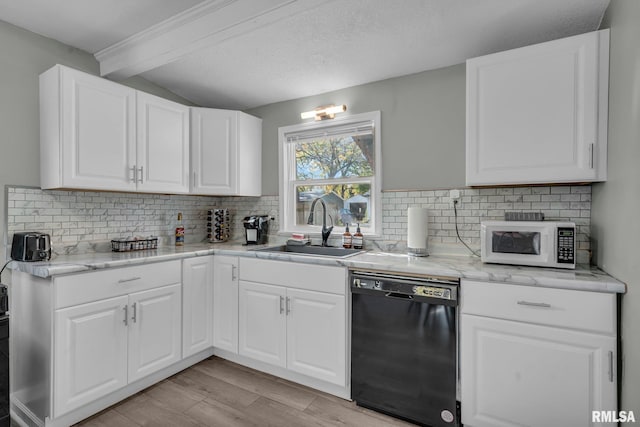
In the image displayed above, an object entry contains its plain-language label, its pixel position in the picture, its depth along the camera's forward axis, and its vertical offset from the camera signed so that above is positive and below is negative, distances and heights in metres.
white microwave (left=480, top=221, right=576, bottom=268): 1.75 -0.18
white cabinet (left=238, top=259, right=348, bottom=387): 2.12 -0.76
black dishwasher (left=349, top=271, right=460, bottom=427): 1.77 -0.80
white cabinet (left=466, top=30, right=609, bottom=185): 1.69 +0.56
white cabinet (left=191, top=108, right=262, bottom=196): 2.96 +0.56
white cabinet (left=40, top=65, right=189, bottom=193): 2.11 +0.54
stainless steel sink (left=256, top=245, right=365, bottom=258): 2.63 -0.34
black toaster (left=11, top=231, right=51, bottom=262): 1.99 -0.23
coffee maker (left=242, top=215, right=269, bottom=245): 3.12 -0.18
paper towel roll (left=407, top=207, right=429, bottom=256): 2.33 -0.14
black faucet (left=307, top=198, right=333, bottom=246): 2.85 -0.10
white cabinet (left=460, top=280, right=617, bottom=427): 1.46 -0.70
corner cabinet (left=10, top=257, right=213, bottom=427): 1.80 -0.81
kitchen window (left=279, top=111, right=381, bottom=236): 2.79 +0.36
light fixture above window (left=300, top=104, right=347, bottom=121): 2.83 +0.90
